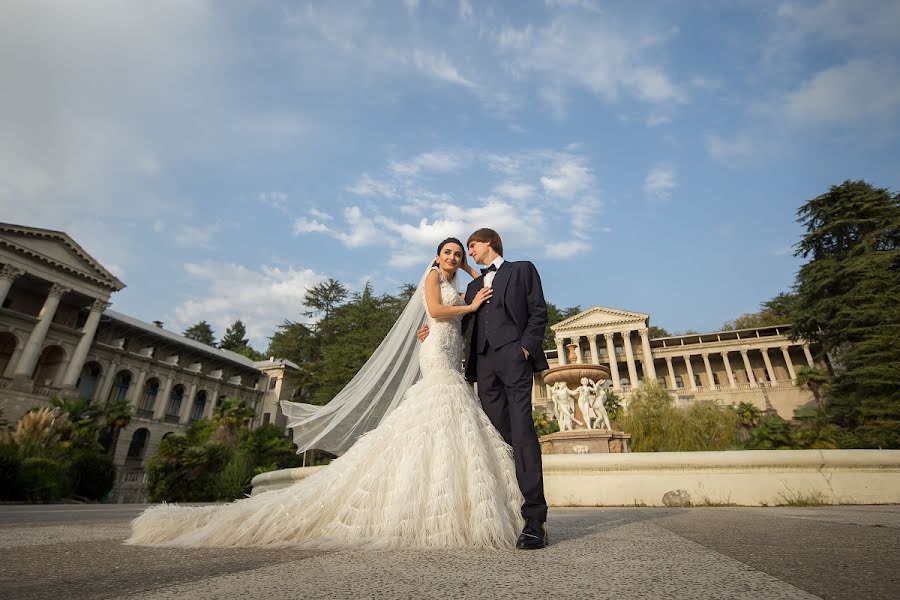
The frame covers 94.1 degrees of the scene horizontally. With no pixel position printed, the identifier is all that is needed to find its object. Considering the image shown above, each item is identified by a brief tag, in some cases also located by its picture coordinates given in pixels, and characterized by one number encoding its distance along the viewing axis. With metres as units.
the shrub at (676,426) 14.25
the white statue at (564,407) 11.29
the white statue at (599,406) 11.50
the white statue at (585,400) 11.57
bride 2.30
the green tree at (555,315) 52.56
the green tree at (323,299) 40.78
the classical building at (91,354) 25.56
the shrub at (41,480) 11.67
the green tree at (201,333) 54.62
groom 2.55
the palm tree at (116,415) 23.25
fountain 10.00
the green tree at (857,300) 18.36
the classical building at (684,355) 43.28
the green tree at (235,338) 57.31
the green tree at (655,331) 54.58
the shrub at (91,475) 15.72
